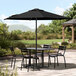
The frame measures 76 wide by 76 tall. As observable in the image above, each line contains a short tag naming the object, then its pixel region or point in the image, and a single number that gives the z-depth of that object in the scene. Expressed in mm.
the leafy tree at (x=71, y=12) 37844
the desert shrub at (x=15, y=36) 34722
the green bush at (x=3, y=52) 12609
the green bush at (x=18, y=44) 16250
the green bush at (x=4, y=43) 13897
